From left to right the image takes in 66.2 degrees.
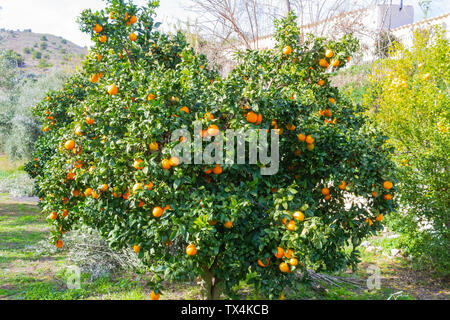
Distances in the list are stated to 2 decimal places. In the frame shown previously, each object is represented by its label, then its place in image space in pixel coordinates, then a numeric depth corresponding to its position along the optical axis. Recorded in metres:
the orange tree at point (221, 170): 2.34
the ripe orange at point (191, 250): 2.18
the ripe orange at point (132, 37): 3.38
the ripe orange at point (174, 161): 2.31
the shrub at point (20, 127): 10.71
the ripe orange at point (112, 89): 2.71
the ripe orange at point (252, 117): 2.44
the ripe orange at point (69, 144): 2.84
